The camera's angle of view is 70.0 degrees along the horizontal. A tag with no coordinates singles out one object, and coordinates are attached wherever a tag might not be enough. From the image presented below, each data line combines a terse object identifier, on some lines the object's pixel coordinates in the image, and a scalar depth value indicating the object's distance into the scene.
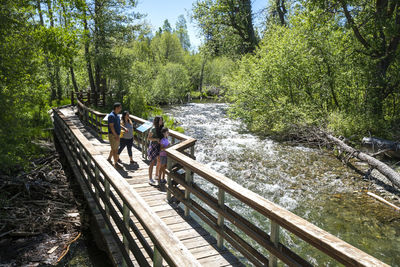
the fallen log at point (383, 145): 11.64
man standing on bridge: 7.71
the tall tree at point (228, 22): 25.61
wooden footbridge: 2.72
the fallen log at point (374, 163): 9.28
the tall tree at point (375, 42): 13.14
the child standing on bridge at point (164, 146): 6.50
